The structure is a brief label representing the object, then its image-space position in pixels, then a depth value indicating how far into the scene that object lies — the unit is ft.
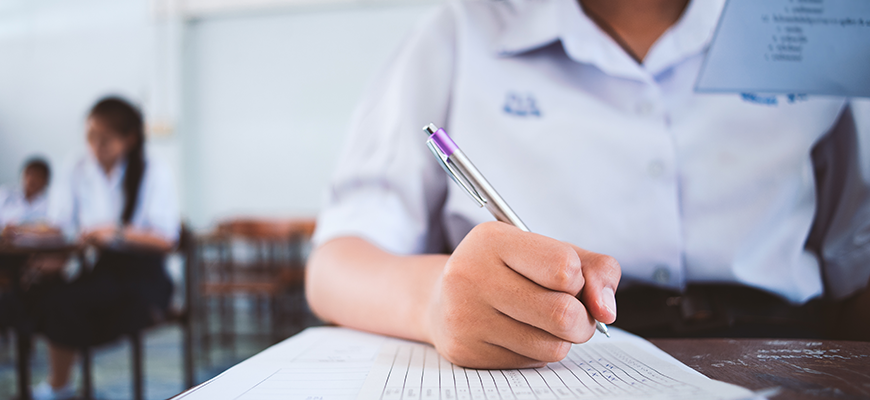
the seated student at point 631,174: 1.63
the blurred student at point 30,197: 10.77
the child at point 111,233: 5.20
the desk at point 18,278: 4.88
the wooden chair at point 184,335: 5.05
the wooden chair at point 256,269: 8.25
